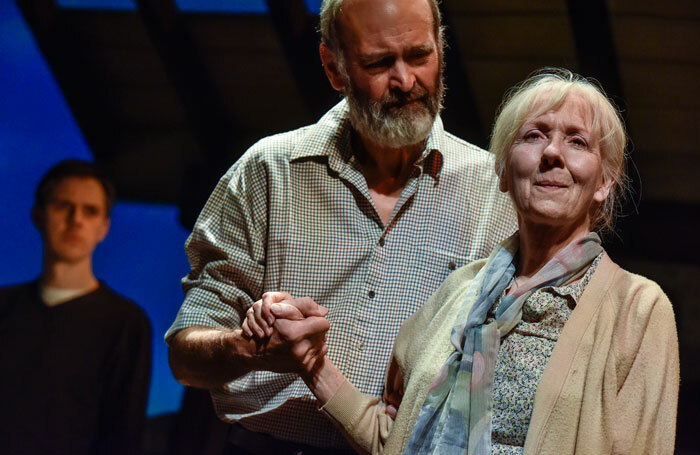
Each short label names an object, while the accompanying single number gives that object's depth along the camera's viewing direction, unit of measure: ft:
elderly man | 17.13
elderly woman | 15.80
